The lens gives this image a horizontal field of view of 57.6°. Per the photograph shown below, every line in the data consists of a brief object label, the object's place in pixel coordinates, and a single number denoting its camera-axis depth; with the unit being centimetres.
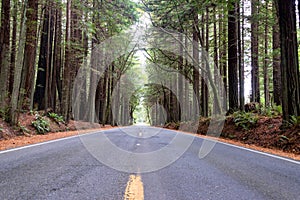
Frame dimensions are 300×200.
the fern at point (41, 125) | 1274
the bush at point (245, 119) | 1149
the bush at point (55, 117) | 1631
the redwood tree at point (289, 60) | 867
